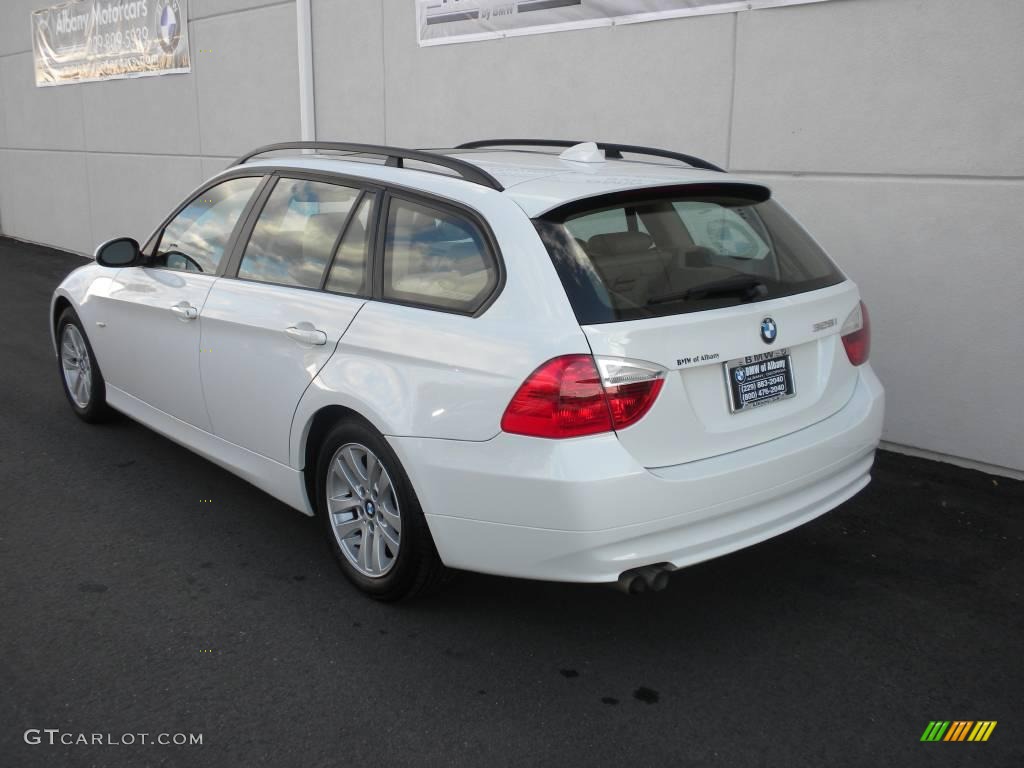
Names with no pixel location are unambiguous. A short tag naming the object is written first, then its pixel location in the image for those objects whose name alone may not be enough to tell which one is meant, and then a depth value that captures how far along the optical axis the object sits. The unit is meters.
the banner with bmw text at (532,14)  6.32
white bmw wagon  3.08
